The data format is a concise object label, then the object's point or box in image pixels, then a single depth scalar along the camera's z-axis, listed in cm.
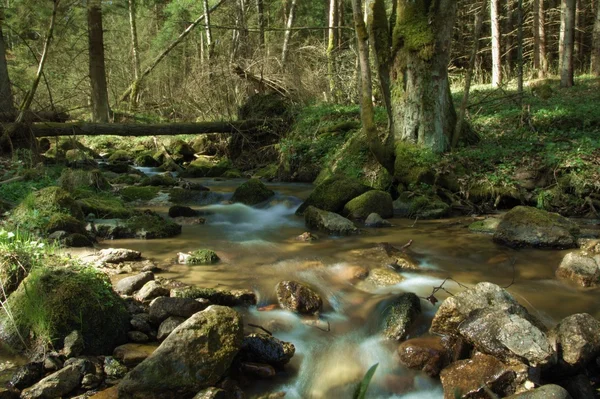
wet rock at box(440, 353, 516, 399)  354
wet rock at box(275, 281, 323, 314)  501
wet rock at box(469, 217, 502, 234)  791
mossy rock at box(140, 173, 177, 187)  1243
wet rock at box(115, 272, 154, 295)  501
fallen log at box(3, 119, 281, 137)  1302
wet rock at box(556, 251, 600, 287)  552
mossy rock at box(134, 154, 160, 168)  1722
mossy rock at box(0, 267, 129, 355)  391
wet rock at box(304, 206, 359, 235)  798
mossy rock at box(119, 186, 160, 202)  1064
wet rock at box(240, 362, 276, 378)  387
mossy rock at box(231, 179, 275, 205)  1044
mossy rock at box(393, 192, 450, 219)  894
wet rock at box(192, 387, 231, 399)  339
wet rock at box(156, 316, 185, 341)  414
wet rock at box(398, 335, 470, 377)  399
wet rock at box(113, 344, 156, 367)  381
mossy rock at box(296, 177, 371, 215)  935
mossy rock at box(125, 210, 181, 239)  757
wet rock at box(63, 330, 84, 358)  380
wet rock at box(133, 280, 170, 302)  486
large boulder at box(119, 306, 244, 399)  338
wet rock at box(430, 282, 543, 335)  434
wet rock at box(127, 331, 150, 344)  411
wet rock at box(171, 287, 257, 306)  485
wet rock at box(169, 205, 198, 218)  920
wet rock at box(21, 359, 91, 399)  338
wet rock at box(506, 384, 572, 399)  320
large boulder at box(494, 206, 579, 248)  688
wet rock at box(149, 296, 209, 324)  435
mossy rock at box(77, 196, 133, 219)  835
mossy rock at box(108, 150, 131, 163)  1789
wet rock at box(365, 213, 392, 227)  845
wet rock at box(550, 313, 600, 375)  373
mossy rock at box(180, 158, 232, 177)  1500
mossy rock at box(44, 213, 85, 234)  664
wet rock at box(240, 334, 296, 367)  400
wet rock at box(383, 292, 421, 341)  451
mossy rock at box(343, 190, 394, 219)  890
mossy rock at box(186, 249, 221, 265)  622
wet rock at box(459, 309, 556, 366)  361
